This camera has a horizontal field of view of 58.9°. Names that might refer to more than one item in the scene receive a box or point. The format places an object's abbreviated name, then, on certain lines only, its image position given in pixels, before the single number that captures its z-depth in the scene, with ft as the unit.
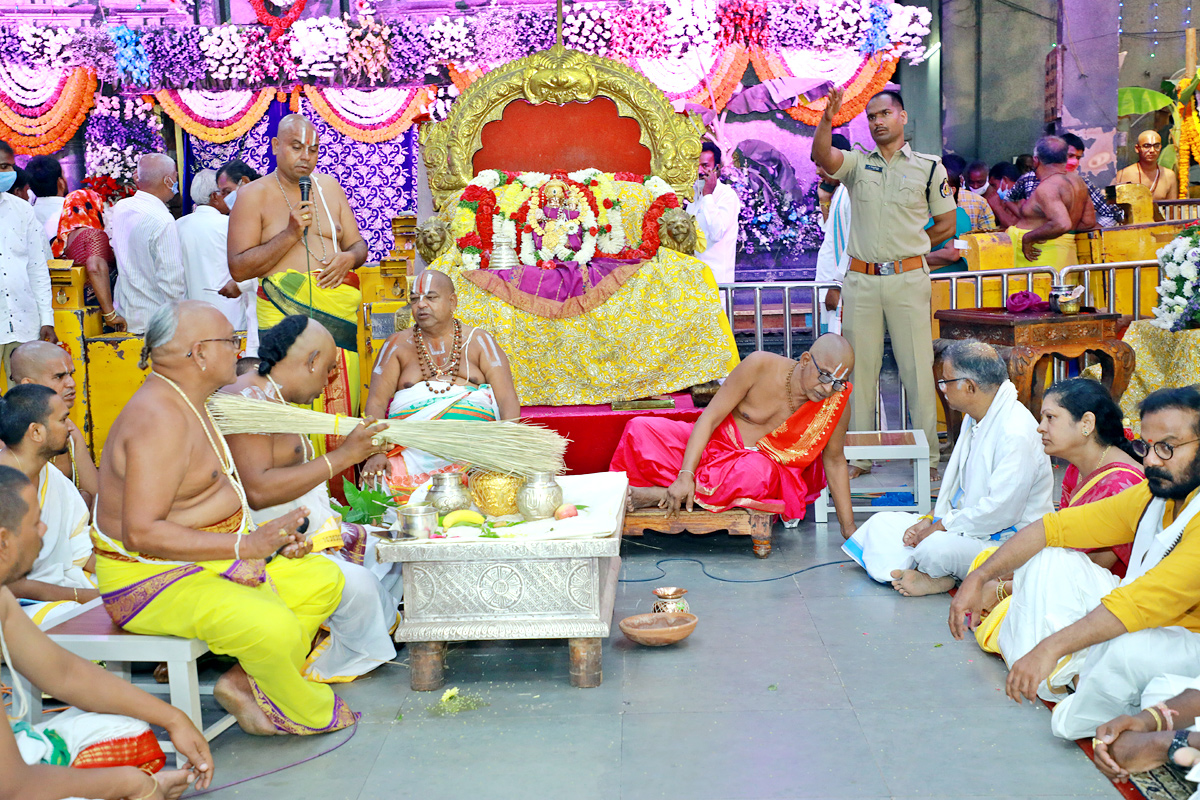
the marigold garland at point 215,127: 39.40
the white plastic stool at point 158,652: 10.71
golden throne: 22.31
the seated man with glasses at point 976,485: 14.67
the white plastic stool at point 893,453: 18.94
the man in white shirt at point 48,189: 26.94
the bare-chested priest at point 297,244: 18.13
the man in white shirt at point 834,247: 27.63
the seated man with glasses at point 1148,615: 9.89
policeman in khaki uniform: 21.88
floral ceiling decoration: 39.09
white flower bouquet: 21.62
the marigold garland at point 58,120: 40.55
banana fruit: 13.07
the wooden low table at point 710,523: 17.64
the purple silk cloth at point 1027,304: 23.40
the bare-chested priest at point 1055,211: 28.12
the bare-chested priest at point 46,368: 14.71
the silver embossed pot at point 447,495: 13.37
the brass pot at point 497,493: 13.25
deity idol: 24.25
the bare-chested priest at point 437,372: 17.35
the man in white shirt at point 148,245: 24.03
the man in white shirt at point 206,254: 24.76
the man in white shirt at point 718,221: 33.63
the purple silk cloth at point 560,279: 23.35
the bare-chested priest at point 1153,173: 37.76
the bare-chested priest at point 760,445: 17.56
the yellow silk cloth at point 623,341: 22.13
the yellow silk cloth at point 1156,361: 22.22
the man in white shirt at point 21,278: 21.56
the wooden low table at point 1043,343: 22.34
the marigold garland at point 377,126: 39.24
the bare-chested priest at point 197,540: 10.48
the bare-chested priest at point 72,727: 7.98
